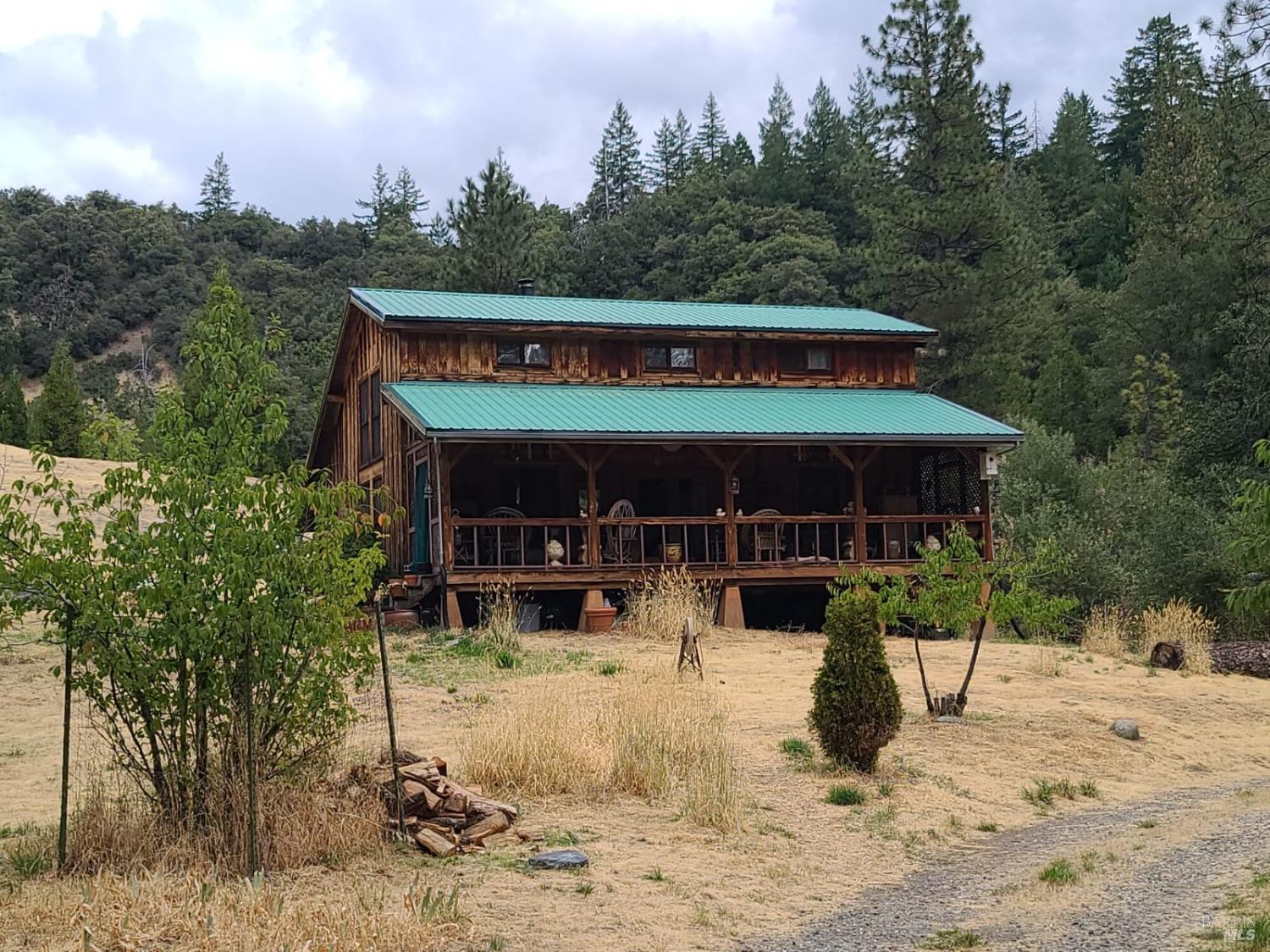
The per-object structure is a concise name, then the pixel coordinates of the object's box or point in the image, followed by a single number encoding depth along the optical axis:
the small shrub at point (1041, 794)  11.73
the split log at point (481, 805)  9.52
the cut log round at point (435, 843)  8.89
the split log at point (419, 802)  9.34
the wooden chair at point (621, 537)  23.58
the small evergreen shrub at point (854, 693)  11.90
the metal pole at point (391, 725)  8.94
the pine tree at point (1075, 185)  62.22
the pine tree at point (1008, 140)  73.31
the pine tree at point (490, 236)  50.44
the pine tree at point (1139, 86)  66.62
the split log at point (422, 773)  9.52
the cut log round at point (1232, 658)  19.98
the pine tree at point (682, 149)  86.64
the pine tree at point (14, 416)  44.59
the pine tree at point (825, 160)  68.44
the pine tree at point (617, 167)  86.94
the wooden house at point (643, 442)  22.44
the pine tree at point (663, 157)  87.44
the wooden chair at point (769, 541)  23.73
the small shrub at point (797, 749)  12.52
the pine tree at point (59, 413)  41.62
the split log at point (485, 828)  9.25
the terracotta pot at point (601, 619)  21.59
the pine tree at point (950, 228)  43.94
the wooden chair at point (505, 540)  22.77
